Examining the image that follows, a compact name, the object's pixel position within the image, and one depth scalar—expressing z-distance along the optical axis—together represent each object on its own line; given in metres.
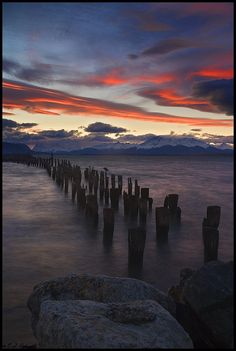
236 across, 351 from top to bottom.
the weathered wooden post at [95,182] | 28.83
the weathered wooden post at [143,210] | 18.25
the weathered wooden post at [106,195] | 24.93
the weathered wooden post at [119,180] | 28.69
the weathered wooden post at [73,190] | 25.49
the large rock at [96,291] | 6.38
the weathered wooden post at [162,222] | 14.55
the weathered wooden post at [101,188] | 26.54
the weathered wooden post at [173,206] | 19.16
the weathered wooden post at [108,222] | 14.39
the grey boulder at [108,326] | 4.37
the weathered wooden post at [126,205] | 19.97
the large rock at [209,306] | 5.58
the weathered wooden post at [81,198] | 21.59
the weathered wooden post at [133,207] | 19.50
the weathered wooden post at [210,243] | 11.32
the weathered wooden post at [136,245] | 11.02
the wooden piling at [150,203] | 22.64
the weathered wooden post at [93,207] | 17.87
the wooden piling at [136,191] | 20.93
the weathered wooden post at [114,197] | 21.84
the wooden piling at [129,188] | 20.40
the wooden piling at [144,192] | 21.53
